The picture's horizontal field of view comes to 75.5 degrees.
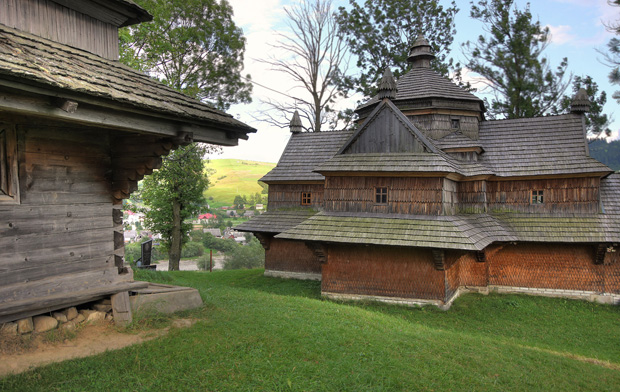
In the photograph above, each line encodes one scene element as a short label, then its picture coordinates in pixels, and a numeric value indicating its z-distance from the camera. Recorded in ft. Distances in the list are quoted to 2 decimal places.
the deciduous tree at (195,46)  64.80
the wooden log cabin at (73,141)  14.84
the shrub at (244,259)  118.93
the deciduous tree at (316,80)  92.94
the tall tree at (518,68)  84.84
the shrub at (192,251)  155.33
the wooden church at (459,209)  44.32
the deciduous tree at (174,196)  74.49
